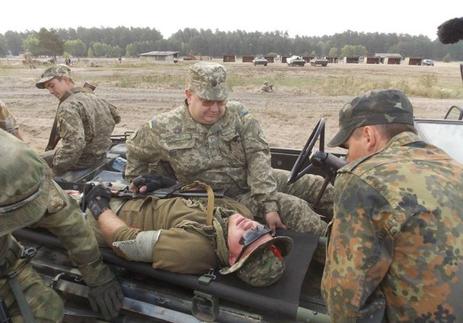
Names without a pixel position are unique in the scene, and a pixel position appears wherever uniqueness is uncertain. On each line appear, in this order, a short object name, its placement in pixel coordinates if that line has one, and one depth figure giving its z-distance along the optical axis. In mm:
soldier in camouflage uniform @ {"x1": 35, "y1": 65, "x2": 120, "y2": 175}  4625
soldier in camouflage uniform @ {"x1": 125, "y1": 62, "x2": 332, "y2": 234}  3090
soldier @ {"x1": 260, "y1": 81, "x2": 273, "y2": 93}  18816
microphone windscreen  2592
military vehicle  2152
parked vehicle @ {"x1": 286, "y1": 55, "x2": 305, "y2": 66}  44088
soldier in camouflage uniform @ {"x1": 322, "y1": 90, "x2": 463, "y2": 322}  1500
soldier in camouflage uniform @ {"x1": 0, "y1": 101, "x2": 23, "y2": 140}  4586
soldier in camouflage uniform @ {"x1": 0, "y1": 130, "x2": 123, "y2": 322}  1874
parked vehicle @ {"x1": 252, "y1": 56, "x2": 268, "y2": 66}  44719
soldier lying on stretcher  2270
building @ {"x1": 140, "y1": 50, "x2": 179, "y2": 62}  75125
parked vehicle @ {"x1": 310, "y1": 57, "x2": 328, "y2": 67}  44684
